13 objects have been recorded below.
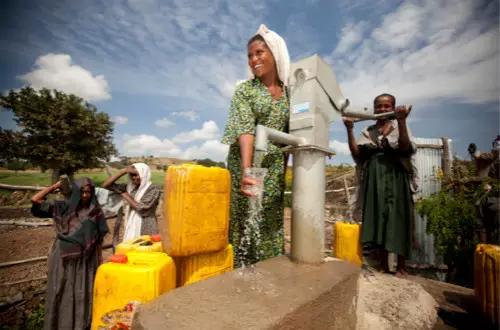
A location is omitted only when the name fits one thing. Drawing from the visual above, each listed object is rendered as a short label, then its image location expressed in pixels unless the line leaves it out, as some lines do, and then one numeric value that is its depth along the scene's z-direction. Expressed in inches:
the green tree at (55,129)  748.6
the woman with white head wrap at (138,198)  154.4
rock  63.0
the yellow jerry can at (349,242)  113.2
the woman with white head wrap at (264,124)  71.2
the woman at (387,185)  102.0
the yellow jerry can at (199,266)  56.7
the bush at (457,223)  146.5
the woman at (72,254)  127.4
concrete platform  32.7
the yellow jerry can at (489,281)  66.4
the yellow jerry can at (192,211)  51.6
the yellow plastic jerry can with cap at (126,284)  45.1
